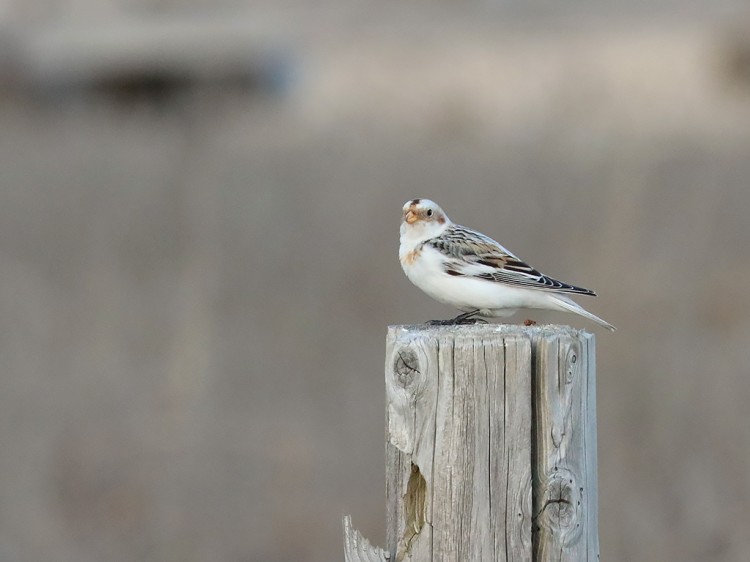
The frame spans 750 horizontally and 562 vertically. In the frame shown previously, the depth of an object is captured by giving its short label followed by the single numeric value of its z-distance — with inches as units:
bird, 303.6
